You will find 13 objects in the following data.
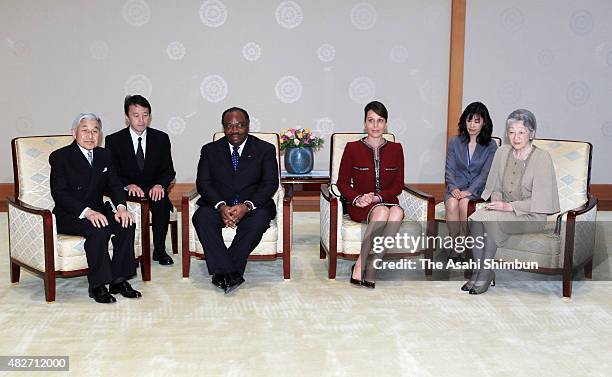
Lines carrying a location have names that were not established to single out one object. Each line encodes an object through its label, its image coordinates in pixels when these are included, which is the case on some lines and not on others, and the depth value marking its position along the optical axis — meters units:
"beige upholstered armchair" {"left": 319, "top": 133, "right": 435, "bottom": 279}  4.80
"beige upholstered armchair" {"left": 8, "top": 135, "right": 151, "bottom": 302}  4.26
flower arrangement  5.91
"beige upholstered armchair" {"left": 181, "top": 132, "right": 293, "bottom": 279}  4.79
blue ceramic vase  5.88
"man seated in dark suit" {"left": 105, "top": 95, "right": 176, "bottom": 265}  5.34
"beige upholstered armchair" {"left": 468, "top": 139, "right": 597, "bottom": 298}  4.39
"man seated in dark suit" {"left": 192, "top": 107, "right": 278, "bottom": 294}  4.66
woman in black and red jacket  4.75
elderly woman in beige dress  4.50
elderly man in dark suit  4.31
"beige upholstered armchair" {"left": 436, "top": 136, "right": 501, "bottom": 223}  5.38
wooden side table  5.66
